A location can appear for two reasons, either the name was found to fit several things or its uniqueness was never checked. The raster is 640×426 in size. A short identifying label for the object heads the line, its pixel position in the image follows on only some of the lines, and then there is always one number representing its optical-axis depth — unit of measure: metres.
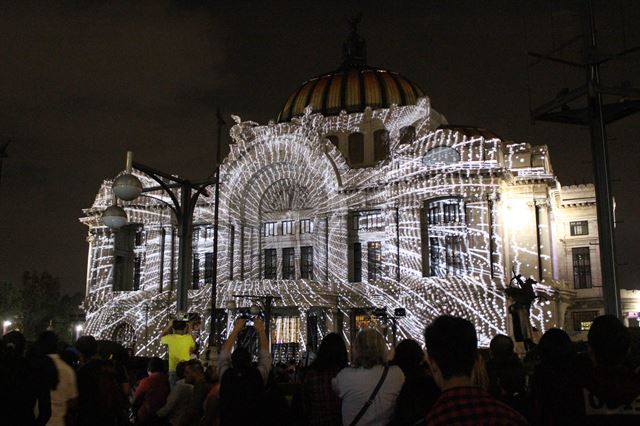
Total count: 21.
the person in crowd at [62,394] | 7.50
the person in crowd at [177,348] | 11.95
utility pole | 12.73
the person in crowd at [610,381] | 4.57
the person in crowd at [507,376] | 6.40
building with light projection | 41.28
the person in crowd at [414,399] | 5.70
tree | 69.31
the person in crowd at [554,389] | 4.95
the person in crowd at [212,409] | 8.09
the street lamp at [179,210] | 14.55
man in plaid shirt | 3.58
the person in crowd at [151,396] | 9.16
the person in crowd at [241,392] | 7.11
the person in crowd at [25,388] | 7.07
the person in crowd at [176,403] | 8.95
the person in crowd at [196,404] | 8.67
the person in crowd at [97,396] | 7.85
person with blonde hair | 5.98
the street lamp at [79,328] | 51.69
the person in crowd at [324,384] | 6.80
